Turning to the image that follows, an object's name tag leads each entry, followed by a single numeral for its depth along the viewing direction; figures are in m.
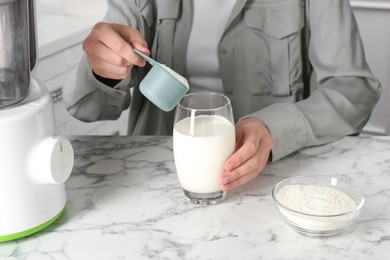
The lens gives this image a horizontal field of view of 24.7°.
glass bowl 1.09
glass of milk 1.16
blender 1.07
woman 1.37
